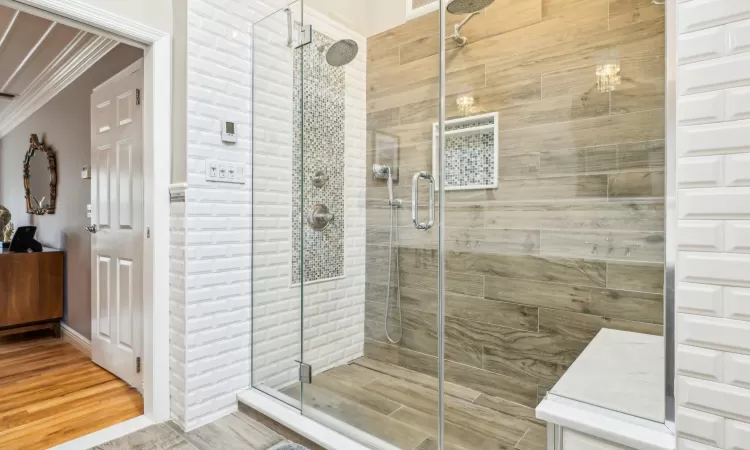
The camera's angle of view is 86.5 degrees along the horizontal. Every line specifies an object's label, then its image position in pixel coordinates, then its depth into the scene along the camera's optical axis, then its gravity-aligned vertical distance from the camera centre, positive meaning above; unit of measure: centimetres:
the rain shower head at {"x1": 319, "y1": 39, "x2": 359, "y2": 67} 227 +99
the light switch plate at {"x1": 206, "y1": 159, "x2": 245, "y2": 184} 204 +27
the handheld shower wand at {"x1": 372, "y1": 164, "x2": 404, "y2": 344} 233 -6
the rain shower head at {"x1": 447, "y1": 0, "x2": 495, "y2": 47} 228 +125
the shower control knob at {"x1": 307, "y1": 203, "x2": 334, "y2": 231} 228 +3
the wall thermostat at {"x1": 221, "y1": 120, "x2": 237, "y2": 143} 209 +48
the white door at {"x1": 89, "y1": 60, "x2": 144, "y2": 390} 244 -1
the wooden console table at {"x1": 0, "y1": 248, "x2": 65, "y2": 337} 339 -61
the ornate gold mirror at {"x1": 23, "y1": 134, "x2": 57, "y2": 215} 379 +44
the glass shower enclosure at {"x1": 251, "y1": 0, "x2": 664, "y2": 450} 195 +10
